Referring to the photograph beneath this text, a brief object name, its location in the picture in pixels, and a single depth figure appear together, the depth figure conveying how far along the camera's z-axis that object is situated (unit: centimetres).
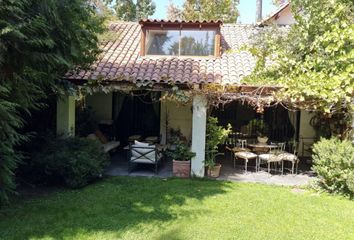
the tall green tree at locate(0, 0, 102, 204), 673
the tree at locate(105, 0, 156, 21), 4035
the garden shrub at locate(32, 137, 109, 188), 977
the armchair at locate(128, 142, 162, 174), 1131
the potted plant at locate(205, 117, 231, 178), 1141
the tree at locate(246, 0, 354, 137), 902
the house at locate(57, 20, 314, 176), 1125
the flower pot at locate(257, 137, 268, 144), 1299
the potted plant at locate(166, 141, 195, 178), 1125
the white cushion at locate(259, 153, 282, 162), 1174
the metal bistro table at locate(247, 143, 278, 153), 1233
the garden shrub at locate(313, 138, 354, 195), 939
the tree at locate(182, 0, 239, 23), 3061
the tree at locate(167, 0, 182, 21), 3461
